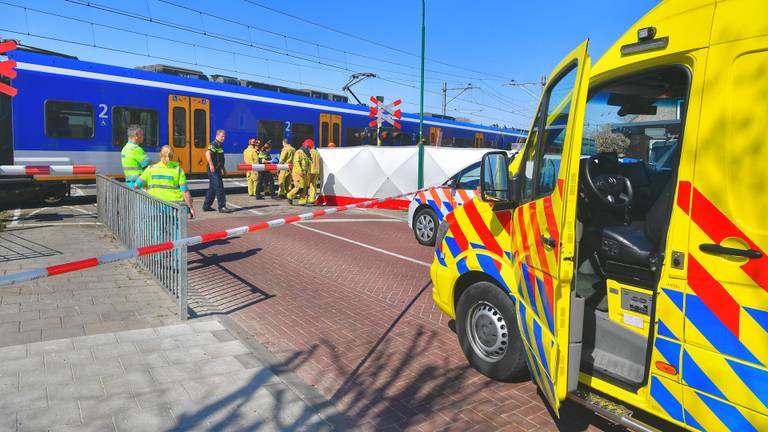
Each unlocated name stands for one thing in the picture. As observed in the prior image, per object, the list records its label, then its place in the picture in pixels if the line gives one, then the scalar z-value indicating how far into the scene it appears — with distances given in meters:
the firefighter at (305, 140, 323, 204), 14.87
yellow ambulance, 2.35
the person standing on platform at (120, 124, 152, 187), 7.68
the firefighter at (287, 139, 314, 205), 14.36
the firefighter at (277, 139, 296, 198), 15.01
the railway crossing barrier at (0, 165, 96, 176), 10.59
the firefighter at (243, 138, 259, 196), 15.48
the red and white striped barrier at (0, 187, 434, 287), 3.31
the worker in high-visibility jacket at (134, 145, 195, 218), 7.11
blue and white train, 12.34
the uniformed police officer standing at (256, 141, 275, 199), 16.14
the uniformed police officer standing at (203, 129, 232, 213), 12.18
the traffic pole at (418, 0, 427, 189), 13.41
